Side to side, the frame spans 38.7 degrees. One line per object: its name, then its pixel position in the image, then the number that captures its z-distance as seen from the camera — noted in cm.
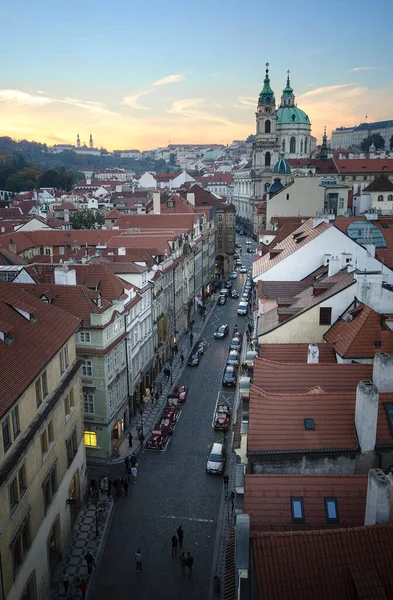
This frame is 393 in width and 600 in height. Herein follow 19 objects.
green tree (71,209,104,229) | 9819
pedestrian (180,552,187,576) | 2762
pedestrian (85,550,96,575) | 2758
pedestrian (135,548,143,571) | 2784
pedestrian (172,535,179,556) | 2877
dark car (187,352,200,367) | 5751
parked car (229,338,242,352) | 6103
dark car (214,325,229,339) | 6706
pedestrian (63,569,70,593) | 2661
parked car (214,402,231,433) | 4250
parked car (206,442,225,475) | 3638
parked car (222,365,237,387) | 5150
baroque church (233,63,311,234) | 15062
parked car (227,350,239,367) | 5624
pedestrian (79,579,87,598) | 2619
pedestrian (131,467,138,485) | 3631
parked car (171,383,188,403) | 4850
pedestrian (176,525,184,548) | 2939
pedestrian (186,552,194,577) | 2764
